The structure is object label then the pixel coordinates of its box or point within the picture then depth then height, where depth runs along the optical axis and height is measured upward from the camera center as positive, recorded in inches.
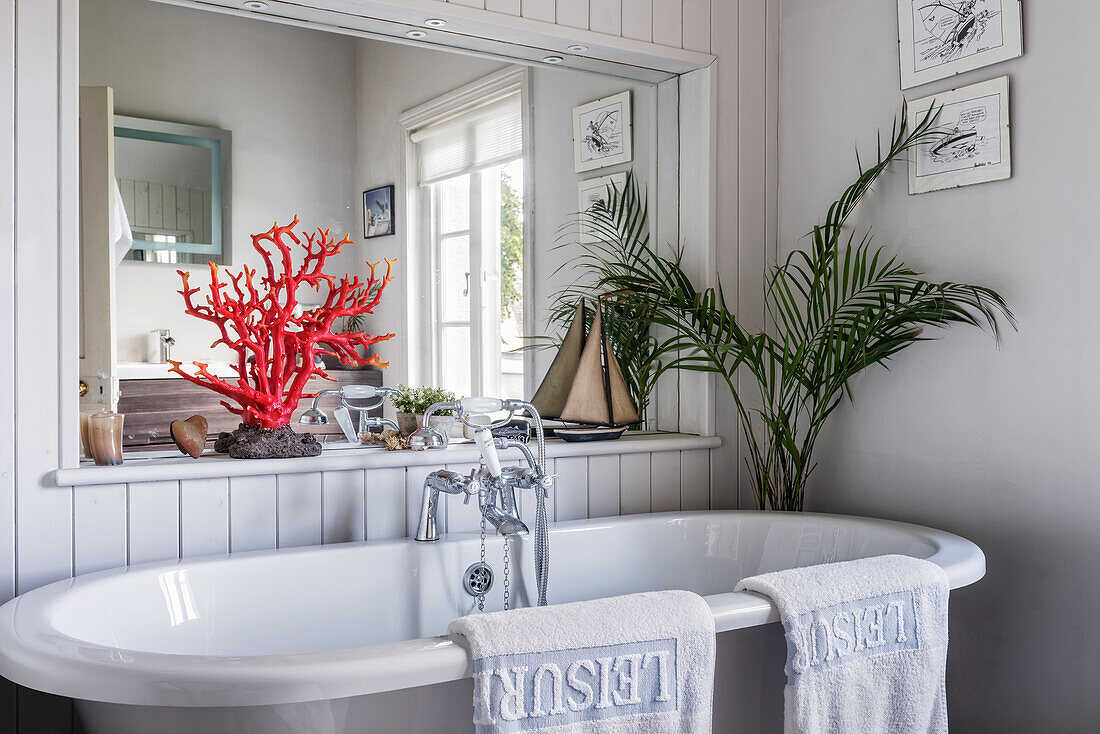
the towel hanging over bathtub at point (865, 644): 62.5 -19.3
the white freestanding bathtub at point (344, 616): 48.5 -17.0
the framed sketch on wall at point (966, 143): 83.0 +20.4
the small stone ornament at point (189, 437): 79.4 -5.7
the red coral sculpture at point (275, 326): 81.1 +3.7
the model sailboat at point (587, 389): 97.1 -2.3
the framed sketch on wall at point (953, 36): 82.7 +30.2
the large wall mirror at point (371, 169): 80.5 +19.4
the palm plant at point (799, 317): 89.0 +4.8
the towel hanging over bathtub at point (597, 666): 52.5 -17.3
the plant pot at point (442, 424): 92.5 -5.5
